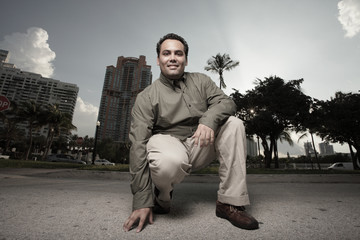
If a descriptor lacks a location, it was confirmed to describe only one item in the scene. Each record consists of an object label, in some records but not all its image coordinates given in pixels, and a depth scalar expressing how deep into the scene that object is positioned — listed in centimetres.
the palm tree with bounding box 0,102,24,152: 2747
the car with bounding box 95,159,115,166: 2981
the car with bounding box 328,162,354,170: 2738
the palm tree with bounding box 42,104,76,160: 2623
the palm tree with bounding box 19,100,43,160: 2508
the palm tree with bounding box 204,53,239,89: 2039
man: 127
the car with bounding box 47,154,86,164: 2475
